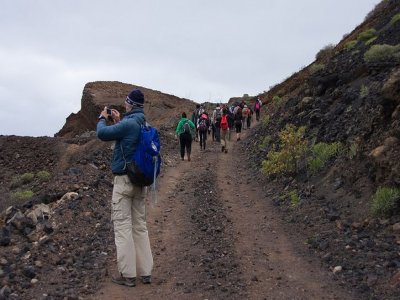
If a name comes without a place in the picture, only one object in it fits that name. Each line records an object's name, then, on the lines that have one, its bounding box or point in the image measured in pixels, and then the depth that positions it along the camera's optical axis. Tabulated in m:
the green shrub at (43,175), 23.18
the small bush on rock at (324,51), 36.78
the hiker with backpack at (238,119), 23.67
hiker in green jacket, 16.74
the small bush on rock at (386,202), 7.50
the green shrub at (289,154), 11.88
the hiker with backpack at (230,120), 24.04
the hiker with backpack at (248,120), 28.89
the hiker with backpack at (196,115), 21.73
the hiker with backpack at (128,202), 6.03
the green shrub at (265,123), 22.78
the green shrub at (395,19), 19.77
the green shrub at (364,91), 13.14
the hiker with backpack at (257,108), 32.62
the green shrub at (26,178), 25.01
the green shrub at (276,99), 32.92
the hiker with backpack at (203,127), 19.80
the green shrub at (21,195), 15.25
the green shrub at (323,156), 11.19
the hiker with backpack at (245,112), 28.05
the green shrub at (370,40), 19.34
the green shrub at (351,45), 21.89
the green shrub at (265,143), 17.58
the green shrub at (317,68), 20.65
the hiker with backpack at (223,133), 19.69
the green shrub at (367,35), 21.61
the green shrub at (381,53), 14.65
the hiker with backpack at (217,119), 21.23
